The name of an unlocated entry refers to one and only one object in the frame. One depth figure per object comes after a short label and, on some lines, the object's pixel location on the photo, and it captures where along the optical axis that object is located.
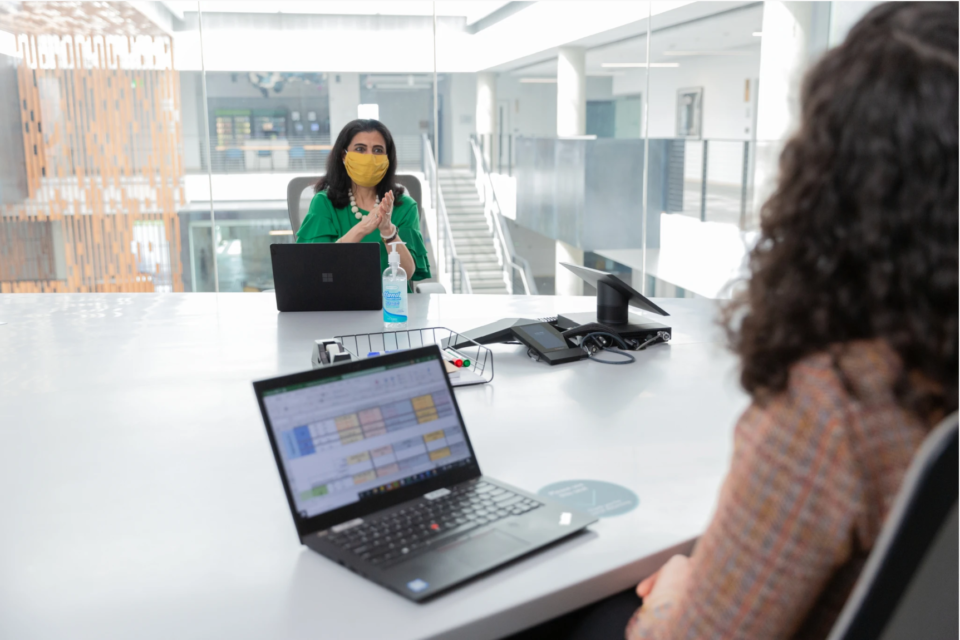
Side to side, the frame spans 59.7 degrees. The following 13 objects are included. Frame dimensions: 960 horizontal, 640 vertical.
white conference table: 1.01
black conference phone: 2.10
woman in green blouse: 3.35
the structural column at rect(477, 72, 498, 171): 6.03
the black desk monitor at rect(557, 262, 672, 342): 2.22
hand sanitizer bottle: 2.47
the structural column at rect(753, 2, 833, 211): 5.89
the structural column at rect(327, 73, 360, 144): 5.79
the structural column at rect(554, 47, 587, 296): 6.27
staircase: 6.23
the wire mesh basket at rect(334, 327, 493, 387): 1.96
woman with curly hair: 0.70
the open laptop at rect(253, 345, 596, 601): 1.10
